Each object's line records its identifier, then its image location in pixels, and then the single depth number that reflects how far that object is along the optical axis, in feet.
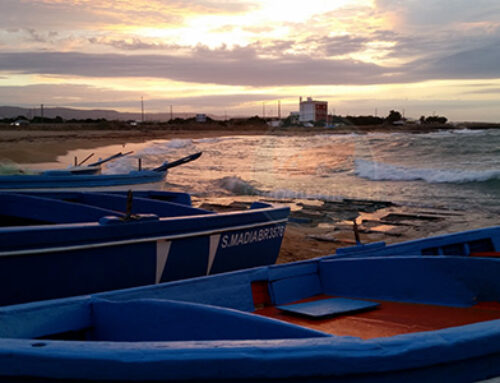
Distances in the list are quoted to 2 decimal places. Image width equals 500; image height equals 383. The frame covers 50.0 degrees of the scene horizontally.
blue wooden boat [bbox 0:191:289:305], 15.46
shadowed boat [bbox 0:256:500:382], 5.96
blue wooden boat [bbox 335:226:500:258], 15.14
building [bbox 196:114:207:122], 420.36
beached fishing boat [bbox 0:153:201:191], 30.14
